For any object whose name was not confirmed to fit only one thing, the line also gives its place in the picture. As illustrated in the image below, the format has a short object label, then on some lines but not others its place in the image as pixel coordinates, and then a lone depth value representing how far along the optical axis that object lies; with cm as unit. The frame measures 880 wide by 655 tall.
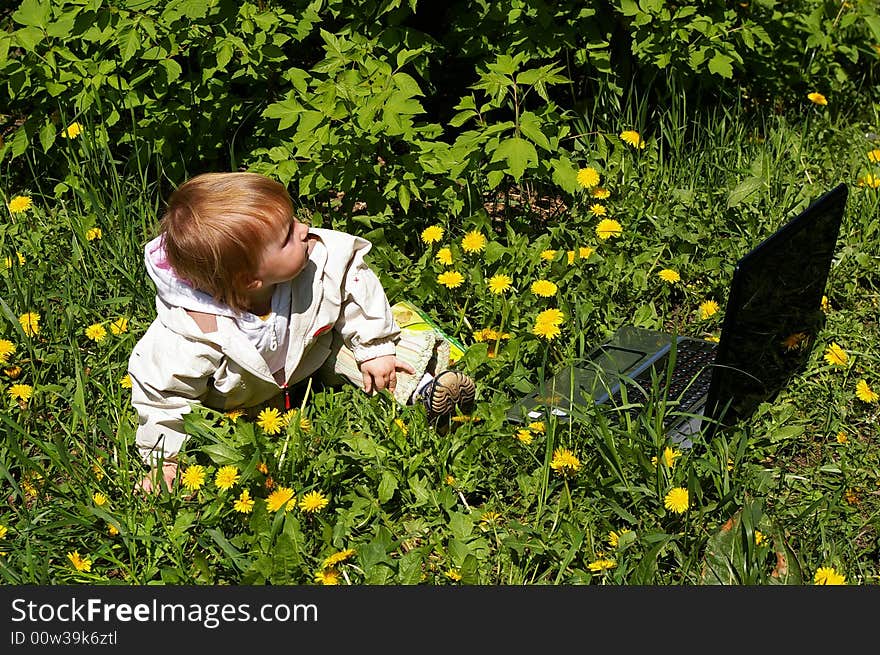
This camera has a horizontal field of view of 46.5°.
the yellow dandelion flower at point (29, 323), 297
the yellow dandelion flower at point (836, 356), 295
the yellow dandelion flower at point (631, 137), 352
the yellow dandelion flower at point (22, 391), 275
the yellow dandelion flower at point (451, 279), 304
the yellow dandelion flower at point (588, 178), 331
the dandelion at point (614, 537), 236
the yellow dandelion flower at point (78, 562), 232
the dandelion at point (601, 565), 228
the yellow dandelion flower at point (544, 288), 297
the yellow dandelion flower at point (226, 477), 234
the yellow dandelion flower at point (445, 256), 314
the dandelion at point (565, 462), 247
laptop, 243
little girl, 252
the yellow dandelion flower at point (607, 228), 325
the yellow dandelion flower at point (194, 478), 240
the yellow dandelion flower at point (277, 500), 236
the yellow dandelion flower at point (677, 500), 232
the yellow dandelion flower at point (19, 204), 339
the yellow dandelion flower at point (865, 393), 278
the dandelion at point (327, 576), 226
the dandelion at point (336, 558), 225
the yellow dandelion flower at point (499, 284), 300
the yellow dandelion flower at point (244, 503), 233
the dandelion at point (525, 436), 257
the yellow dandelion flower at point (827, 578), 221
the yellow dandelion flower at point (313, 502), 238
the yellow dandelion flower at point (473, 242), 312
